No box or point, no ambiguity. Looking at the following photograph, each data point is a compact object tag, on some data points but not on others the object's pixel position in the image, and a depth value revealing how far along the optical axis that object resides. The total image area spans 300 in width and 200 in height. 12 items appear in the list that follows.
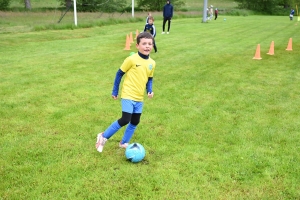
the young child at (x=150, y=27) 13.64
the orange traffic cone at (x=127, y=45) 14.07
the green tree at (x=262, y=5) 57.36
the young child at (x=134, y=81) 4.45
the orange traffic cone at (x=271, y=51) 13.33
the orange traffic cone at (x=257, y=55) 12.26
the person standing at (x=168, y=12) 20.08
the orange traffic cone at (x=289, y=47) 14.34
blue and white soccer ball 4.43
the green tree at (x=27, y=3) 34.35
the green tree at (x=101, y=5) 29.42
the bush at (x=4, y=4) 31.46
